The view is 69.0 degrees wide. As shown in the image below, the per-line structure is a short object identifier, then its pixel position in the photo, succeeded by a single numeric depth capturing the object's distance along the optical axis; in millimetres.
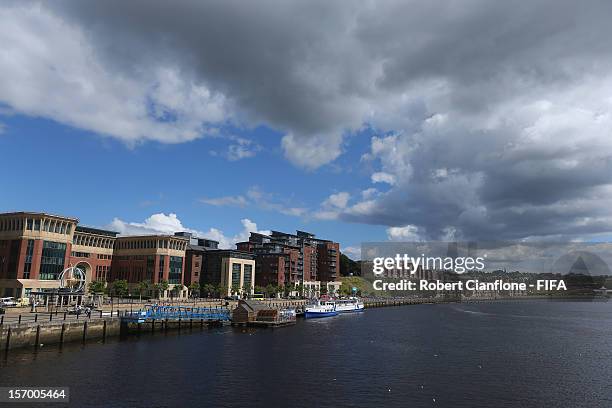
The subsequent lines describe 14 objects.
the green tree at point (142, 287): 160625
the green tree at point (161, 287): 168562
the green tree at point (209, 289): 185750
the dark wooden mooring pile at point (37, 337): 70262
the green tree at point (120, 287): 156500
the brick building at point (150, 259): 180875
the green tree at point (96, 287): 145625
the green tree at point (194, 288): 187500
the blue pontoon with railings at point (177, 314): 96812
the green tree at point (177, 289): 180875
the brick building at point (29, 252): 130125
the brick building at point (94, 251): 176125
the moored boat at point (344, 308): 191525
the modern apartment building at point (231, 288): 197488
